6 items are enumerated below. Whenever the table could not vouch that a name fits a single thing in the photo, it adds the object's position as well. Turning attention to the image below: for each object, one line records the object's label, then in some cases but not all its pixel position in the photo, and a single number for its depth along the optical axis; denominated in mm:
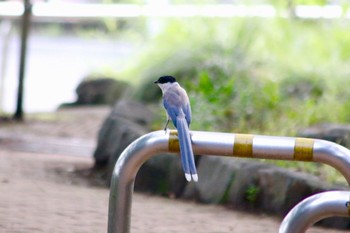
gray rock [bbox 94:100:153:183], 18969
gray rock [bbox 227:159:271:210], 15922
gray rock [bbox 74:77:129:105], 33531
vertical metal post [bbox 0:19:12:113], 30391
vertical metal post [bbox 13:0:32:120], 28531
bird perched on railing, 9219
